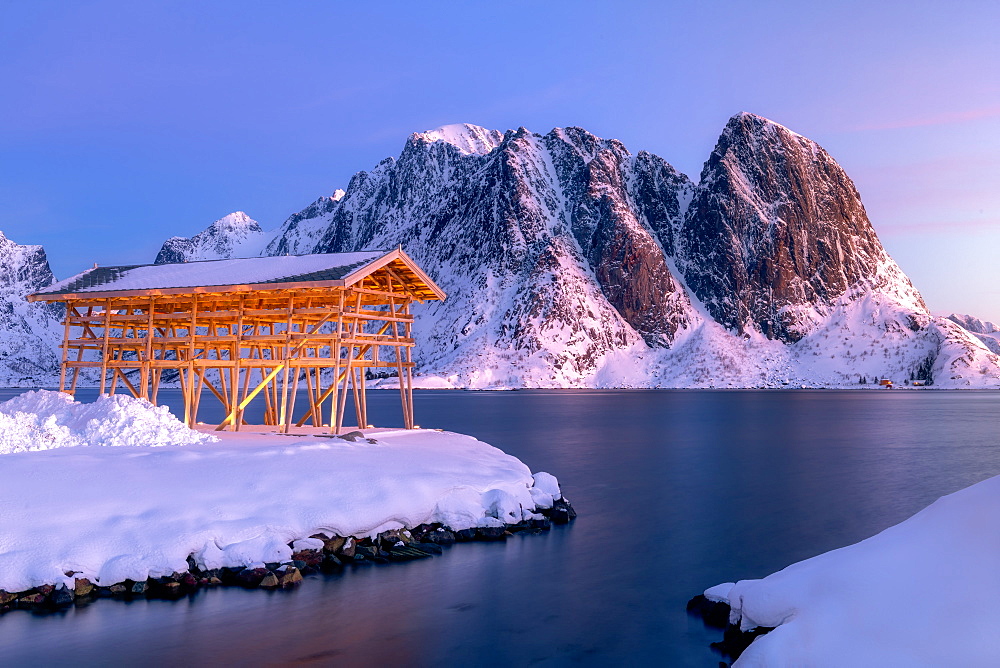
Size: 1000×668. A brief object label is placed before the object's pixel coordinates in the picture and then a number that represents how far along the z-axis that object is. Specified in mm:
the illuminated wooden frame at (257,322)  31016
